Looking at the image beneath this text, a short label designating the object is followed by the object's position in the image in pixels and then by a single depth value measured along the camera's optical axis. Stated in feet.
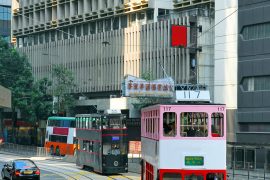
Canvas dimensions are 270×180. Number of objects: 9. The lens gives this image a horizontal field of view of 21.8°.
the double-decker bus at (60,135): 244.83
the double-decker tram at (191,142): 81.92
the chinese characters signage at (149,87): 224.94
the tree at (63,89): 277.64
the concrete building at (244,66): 187.11
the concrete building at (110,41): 240.94
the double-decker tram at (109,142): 161.07
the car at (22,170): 131.95
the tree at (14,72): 292.20
